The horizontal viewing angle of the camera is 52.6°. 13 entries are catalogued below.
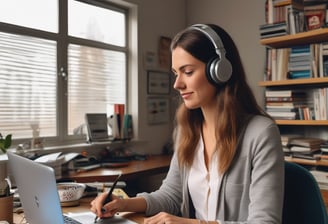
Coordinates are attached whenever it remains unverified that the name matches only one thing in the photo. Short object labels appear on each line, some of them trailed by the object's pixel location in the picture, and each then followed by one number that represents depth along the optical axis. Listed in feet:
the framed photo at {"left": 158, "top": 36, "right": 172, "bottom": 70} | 10.93
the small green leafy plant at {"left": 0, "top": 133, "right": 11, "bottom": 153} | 4.97
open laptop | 2.48
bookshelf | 7.64
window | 7.51
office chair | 3.38
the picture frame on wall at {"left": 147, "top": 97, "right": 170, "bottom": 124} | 10.57
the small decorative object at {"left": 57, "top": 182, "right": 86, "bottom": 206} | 4.36
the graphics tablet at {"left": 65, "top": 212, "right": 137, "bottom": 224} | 3.58
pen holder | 3.69
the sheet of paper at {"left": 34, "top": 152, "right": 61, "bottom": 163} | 6.14
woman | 3.38
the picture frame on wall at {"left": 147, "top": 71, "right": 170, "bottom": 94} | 10.57
